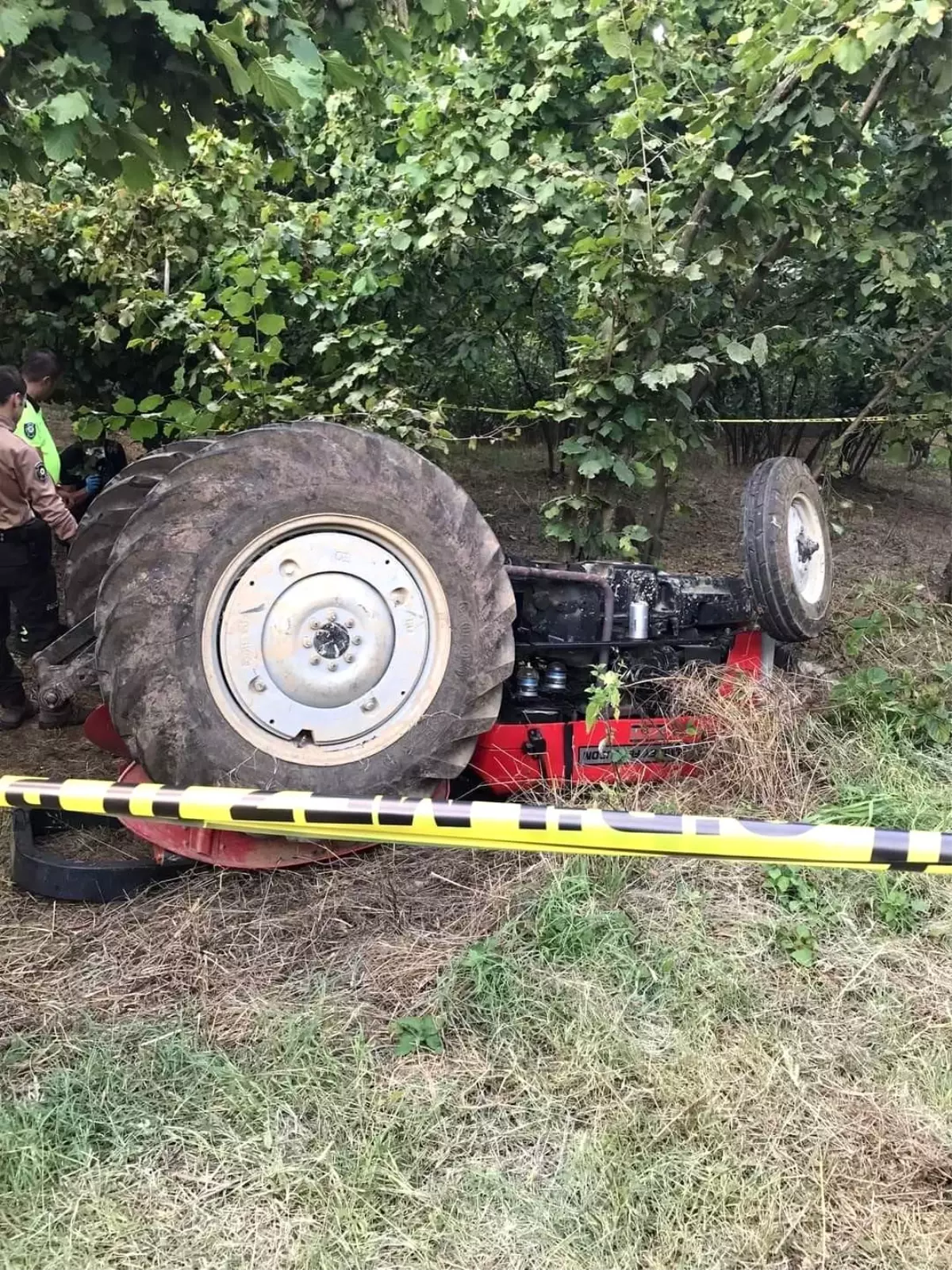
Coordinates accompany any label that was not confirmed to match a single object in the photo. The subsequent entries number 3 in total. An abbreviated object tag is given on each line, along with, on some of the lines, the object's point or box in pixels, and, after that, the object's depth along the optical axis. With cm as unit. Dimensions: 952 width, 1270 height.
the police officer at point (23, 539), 389
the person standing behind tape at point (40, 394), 450
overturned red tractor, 262
